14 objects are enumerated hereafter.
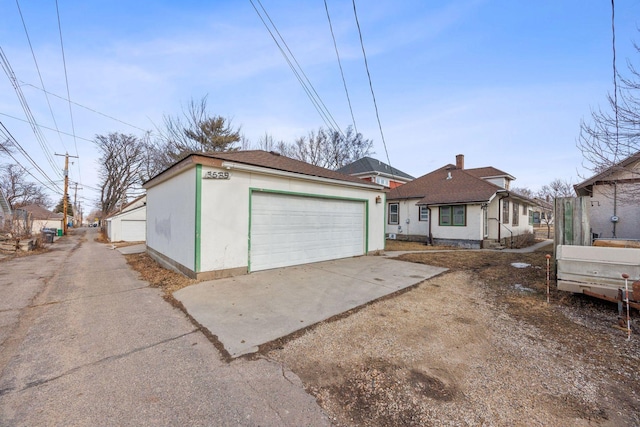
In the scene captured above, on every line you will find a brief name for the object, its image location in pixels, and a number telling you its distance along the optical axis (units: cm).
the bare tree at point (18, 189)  3491
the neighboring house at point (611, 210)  836
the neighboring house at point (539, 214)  1878
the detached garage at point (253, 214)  601
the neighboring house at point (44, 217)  3656
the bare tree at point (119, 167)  3282
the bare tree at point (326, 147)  2673
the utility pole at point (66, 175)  2706
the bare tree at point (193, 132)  2003
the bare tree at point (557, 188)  2834
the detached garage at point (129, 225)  2088
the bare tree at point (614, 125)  491
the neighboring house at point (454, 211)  1371
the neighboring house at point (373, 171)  2445
